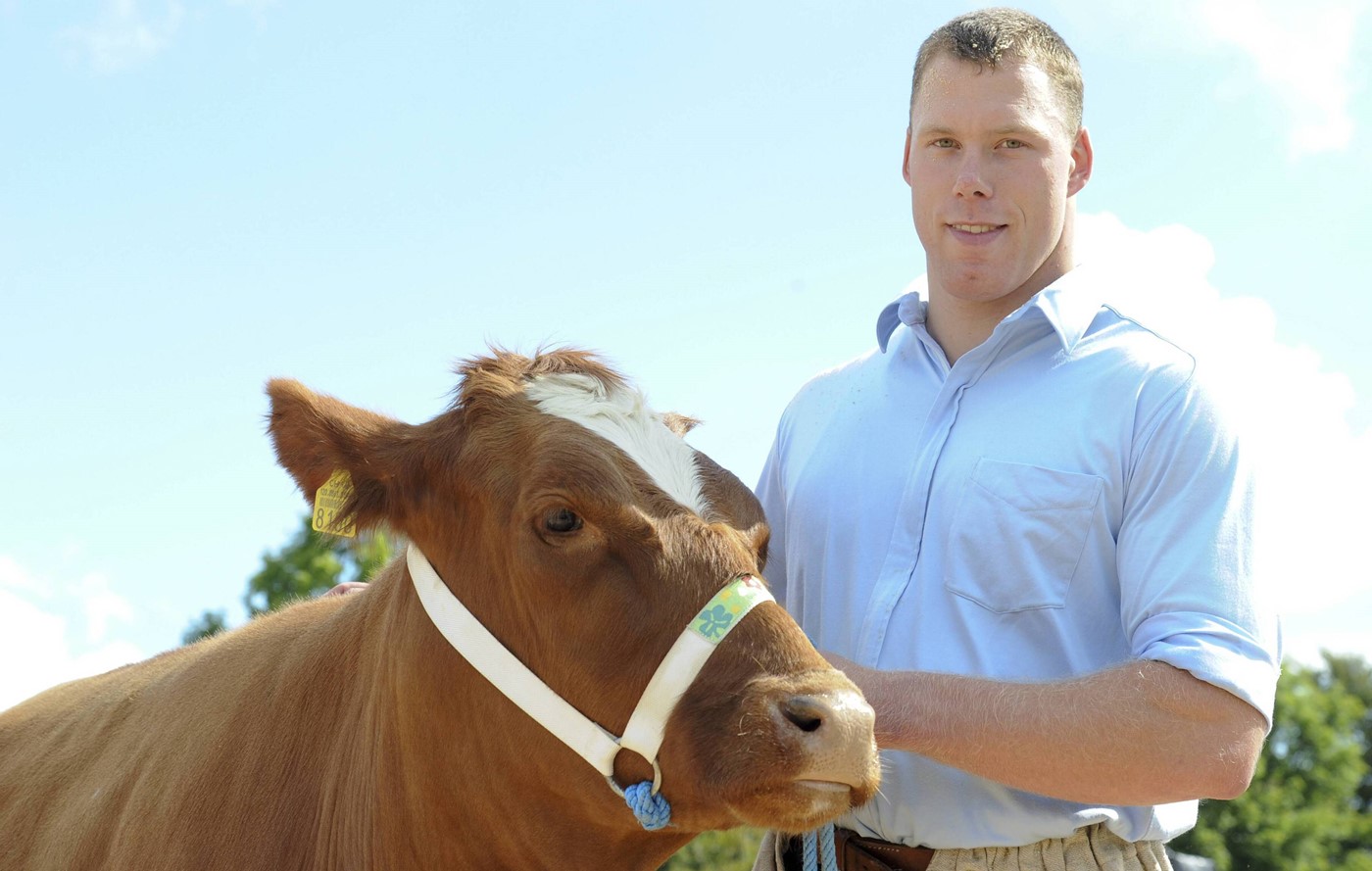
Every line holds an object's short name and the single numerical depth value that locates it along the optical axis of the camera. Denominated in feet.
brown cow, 9.82
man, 10.77
